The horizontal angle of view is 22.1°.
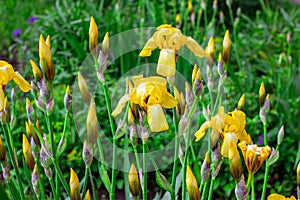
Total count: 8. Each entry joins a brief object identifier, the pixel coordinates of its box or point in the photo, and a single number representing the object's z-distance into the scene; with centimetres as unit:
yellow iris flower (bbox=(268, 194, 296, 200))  107
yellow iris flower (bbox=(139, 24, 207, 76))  113
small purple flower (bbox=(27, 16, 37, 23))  439
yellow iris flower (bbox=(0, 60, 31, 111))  108
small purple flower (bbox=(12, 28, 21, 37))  434
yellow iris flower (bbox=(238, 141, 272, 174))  107
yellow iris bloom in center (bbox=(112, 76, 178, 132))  104
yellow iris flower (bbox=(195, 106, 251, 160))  110
